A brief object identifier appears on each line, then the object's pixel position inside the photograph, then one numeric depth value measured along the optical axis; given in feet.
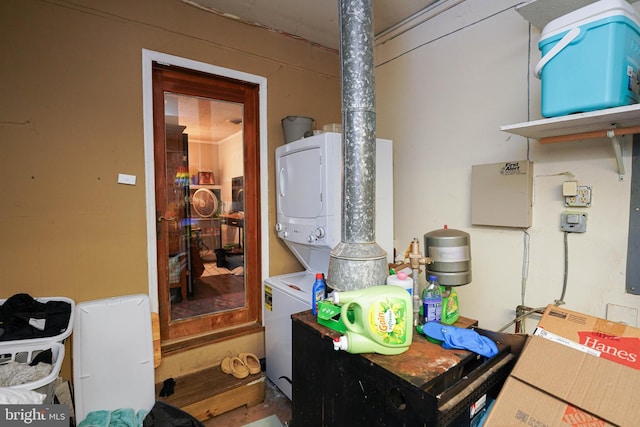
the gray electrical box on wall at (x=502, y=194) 5.49
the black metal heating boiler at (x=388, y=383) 3.07
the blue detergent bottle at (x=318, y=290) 5.01
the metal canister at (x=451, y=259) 4.60
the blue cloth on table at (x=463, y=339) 3.72
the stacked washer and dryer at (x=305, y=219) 6.41
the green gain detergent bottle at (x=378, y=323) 3.59
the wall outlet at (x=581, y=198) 4.92
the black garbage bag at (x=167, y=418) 5.13
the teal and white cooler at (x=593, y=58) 3.67
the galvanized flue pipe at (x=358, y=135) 4.89
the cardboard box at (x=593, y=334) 3.46
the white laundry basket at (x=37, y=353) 3.89
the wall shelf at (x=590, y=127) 3.80
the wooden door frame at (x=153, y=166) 6.57
